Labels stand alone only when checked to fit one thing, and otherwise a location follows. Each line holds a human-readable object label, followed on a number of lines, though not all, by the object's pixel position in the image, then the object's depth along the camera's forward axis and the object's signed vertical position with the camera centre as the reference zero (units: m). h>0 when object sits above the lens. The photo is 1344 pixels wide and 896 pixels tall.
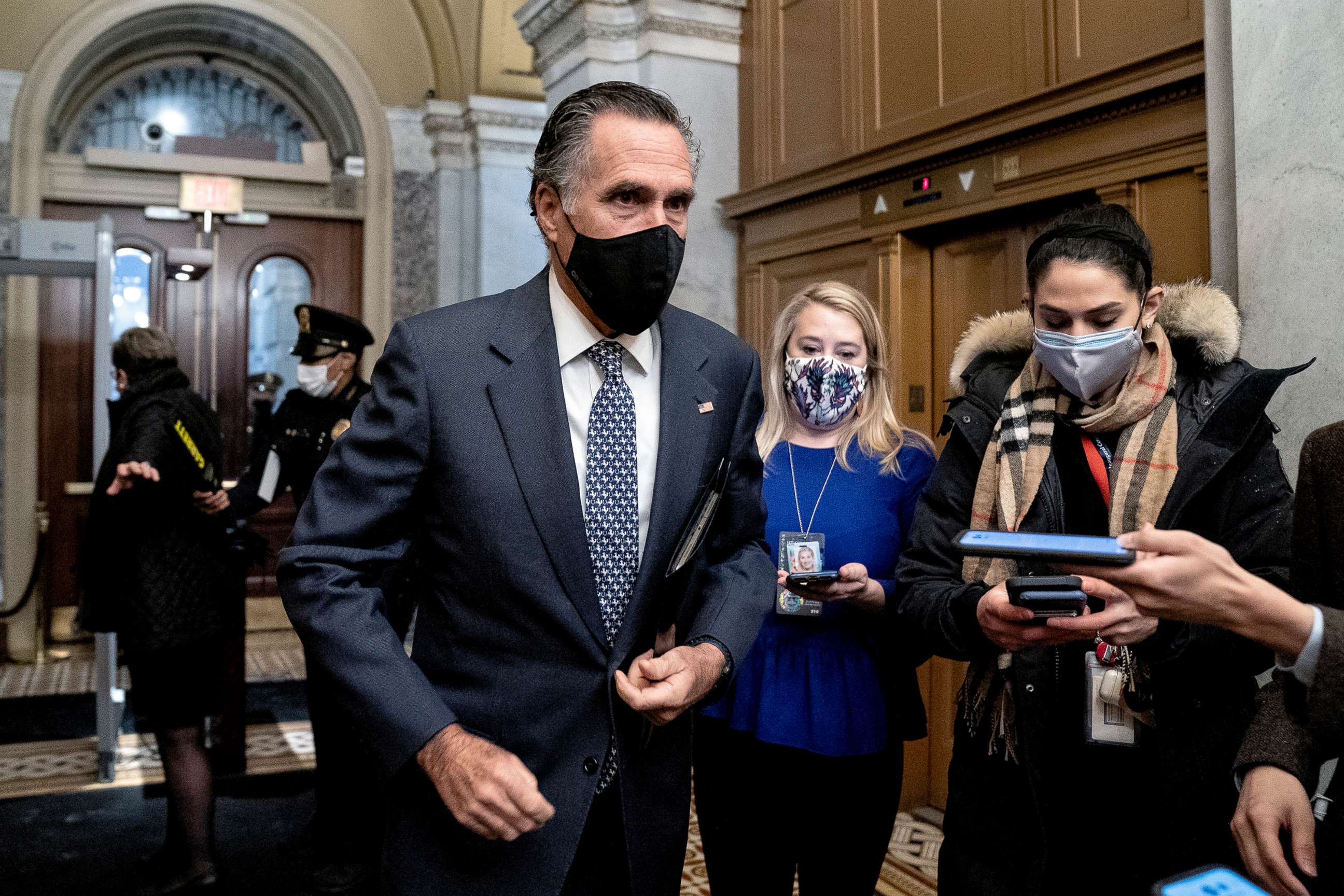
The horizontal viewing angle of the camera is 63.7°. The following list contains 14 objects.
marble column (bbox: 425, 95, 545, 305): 6.93 +1.97
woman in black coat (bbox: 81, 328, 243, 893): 3.41 -0.31
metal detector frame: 4.60 +0.36
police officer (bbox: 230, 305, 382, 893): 3.54 -0.02
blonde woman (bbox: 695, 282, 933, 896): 2.14 -0.38
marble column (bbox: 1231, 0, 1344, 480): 2.18 +0.58
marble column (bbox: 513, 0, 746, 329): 4.81 +1.84
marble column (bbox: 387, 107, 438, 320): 8.02 +1.93
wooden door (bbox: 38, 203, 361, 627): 7.39 +1.14
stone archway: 7.11 +1.20
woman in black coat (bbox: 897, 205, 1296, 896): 1.67 -0.19
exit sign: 7.80 +2.08
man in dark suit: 1.38 -0.09
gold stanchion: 7.02 -0.88
